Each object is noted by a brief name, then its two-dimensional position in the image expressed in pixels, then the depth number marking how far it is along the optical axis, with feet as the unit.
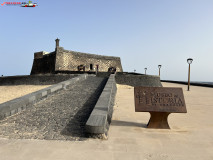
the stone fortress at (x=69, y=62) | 81.55
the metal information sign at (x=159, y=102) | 12.68
